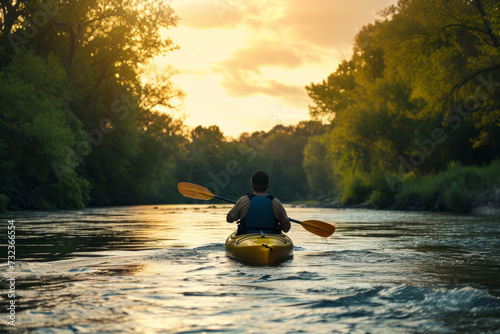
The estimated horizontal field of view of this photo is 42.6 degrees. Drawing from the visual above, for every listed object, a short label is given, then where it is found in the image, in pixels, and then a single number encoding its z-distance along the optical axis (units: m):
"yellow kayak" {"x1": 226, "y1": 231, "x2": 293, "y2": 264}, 7.94
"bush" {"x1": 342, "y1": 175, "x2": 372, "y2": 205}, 38.03
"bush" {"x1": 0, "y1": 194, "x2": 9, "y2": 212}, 22.46
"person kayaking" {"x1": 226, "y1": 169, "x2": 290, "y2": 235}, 8.56
